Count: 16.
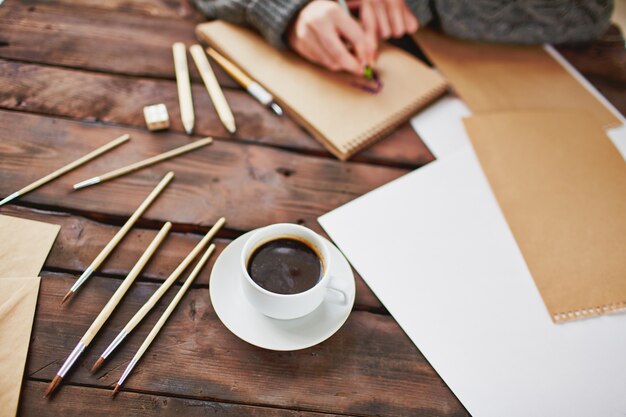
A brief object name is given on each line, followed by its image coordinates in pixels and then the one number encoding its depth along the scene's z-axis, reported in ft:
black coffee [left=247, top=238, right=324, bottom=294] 1.87
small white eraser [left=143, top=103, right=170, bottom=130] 2.58
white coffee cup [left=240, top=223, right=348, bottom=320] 1.77
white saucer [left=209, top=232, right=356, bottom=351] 1.86
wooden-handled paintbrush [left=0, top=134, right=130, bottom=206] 2.24
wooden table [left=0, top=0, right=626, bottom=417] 1.80
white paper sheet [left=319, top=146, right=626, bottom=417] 1.91
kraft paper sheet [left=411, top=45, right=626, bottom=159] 2.80
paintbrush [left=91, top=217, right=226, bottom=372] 1.80
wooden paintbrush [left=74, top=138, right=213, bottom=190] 2.33
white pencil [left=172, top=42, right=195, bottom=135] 2.64
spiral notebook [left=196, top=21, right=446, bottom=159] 2.72
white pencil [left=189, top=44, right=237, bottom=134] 2.68
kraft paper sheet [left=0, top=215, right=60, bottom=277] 1.99
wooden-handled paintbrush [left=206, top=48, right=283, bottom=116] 2.82
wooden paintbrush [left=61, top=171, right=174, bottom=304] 1.98
